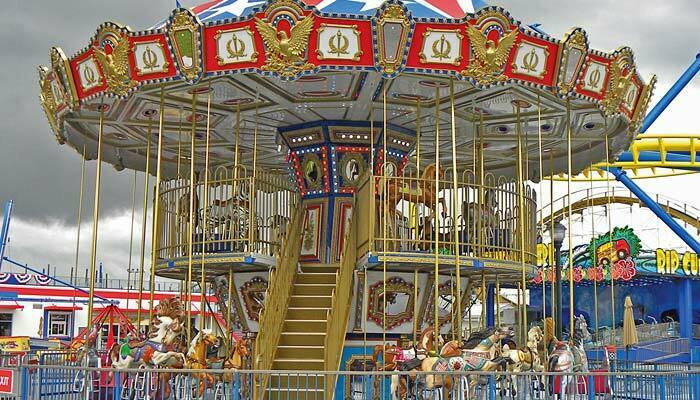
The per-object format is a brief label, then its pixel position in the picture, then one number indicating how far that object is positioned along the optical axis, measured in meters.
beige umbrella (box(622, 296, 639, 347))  19.25
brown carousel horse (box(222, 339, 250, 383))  11.16
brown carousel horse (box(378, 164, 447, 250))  12.17
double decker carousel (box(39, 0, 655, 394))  10.96
